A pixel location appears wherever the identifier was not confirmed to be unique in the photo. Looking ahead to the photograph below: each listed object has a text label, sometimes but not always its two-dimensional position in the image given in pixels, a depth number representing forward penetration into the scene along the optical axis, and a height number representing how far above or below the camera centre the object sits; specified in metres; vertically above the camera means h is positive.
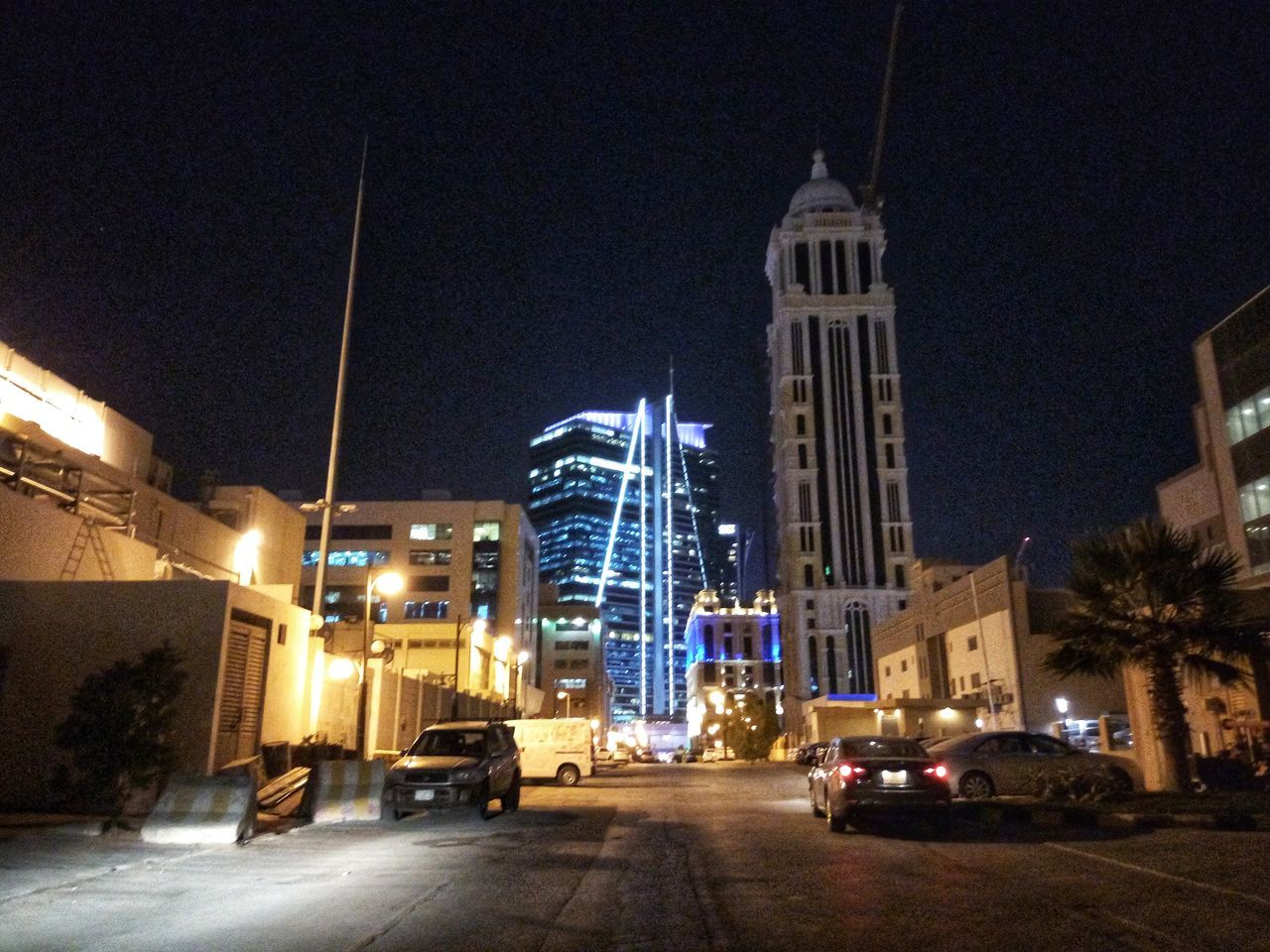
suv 16.98 -0.17
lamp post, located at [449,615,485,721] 59.32 +8.14
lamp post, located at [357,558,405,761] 21.16 +3.01
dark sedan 14.80 -0.37
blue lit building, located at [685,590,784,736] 156.62 +17.06
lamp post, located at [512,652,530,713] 69.36 +5.37
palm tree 19.02 +2.73
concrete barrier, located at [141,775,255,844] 13.24 -0.66
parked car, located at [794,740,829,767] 35.67 +0.39
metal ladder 22.20 +4.72
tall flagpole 24.91 +8.53
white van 33.16 +0.32
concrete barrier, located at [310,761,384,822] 16.70 -0.49
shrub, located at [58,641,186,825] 14.29 +0.45
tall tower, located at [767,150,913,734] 117.44 +31.99
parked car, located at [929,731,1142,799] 19.59 -0.01
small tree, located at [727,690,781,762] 85.50 +2.73
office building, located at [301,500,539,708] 91.56 +18.65
